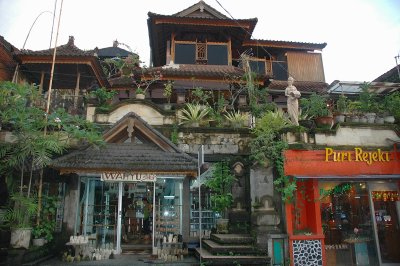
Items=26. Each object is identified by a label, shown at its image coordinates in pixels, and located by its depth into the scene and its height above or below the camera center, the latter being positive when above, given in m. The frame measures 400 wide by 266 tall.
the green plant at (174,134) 11.55 +2.70
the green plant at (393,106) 11.65 +3.74
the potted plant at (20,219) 8.63 -0.32
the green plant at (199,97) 13.30 +4.96
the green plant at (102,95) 12.15 +4.46
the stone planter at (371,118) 11.34 +3.15
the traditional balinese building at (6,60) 16.78 +8.33
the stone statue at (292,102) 11.06 +3.71
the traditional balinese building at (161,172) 9.87 +1.14
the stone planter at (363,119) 11.38 +3.13
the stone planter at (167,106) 13.28 +4.32
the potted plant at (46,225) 9.50 -0.54
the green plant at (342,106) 12.13 +3.98
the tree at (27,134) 9.13 +2.36
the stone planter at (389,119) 11.45 +3.14
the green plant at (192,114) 11.99 +3.65
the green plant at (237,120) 12.04 +3.38
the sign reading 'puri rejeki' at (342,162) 10.23 +1.42
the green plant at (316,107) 11.91 +3.91
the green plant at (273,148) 9.88 +1.93
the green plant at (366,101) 12.03 +4.30
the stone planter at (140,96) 12.59 +4.55
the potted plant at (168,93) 13.32 +4.96
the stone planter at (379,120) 11.37 +3.09
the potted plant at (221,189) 10.91 +0.59
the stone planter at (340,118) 11.25 +3.14
